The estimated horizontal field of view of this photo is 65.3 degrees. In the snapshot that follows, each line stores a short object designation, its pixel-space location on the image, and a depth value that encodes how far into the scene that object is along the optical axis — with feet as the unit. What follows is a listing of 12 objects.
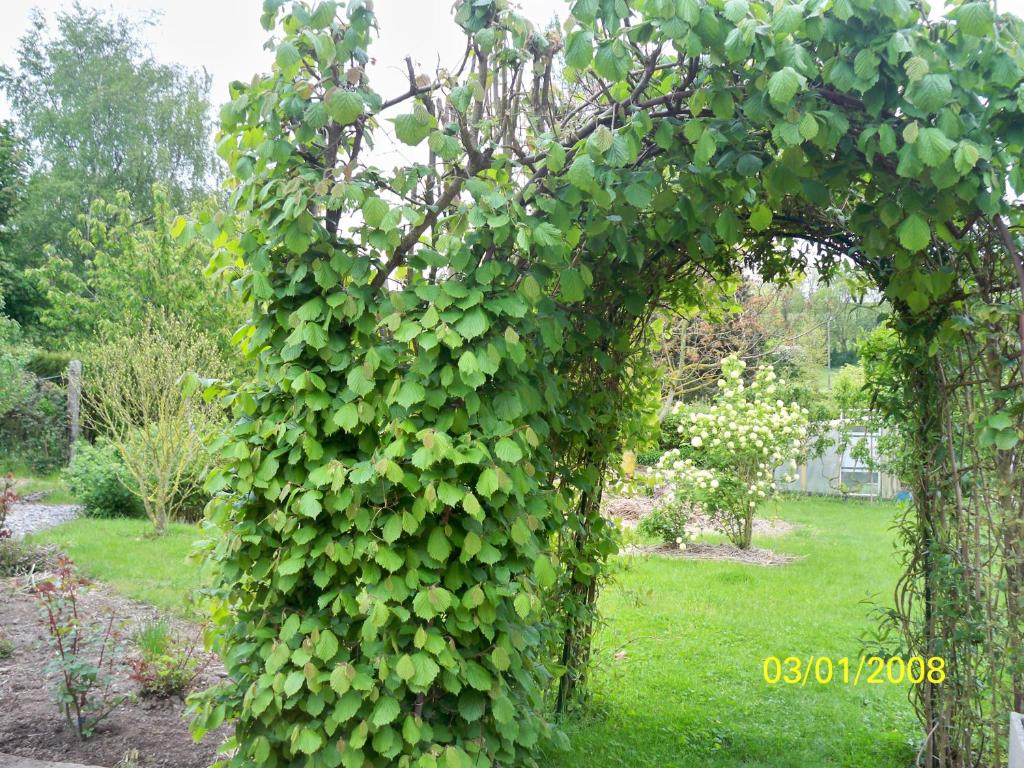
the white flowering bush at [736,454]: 28.22
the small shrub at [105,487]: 31.68
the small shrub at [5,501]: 18.56
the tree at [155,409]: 27.76
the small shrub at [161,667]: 12.39
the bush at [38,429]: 42.47
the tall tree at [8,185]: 49.14
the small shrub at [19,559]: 21.09
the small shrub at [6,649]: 14.29
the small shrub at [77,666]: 10.83
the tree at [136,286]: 40.01
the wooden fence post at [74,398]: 39.01
